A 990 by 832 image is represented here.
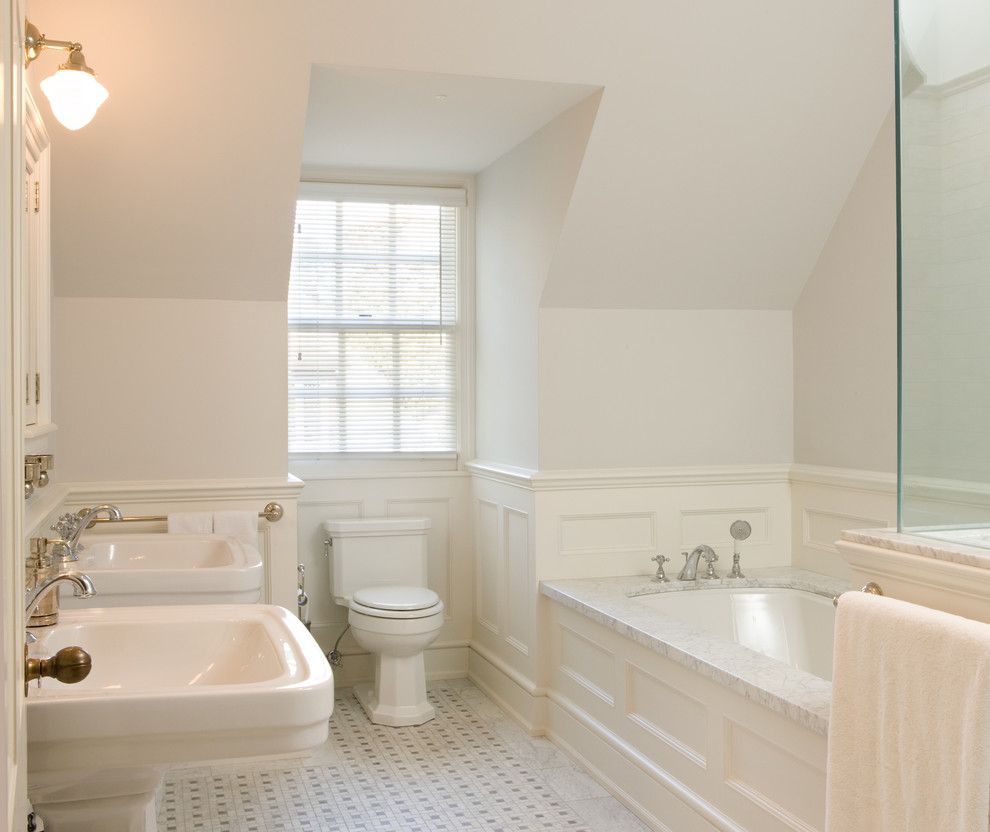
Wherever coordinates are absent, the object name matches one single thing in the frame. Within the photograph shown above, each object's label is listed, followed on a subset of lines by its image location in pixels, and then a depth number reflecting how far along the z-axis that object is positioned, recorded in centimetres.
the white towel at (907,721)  171
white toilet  409
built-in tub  257
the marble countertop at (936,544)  190
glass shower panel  192
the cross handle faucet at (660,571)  395
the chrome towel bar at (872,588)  212
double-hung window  460
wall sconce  228
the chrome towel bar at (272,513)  388
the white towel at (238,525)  370
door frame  92
